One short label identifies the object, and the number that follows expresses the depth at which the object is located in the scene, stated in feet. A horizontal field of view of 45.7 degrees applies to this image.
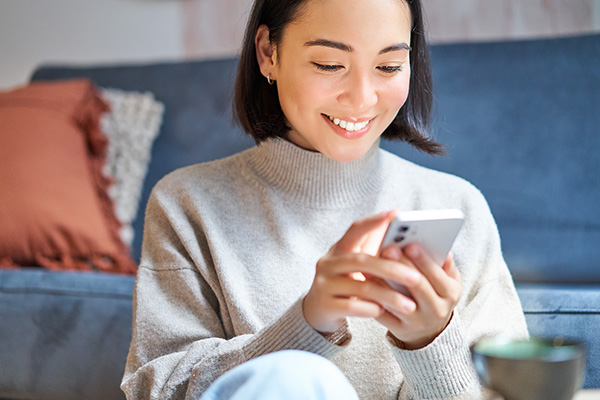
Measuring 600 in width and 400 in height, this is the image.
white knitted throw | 7.00
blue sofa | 5.30
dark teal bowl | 2.02
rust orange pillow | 6.34
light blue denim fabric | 2.38
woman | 2.96
